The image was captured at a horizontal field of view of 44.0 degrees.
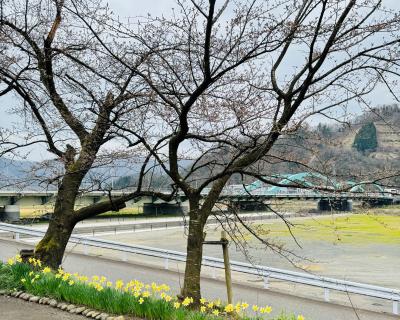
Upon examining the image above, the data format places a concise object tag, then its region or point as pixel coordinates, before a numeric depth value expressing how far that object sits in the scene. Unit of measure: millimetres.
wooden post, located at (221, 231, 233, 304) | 6459
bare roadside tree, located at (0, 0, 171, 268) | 7391
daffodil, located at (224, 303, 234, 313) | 5422
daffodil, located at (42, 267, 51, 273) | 7426
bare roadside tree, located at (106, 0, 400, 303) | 5199
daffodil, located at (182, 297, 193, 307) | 5638
